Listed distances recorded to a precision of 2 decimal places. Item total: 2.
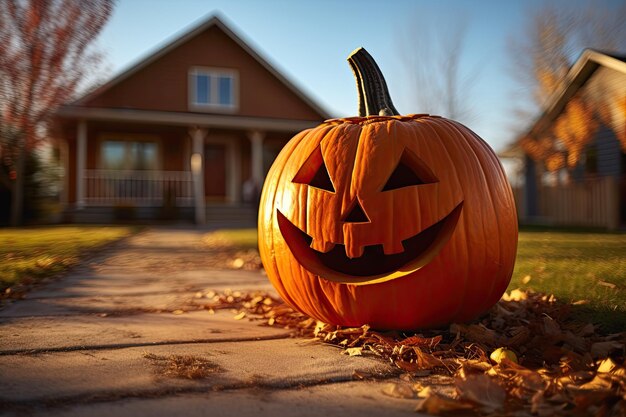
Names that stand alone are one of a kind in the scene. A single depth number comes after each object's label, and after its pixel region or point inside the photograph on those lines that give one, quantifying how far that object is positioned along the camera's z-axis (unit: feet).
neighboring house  38.22
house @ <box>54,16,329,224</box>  48.16
